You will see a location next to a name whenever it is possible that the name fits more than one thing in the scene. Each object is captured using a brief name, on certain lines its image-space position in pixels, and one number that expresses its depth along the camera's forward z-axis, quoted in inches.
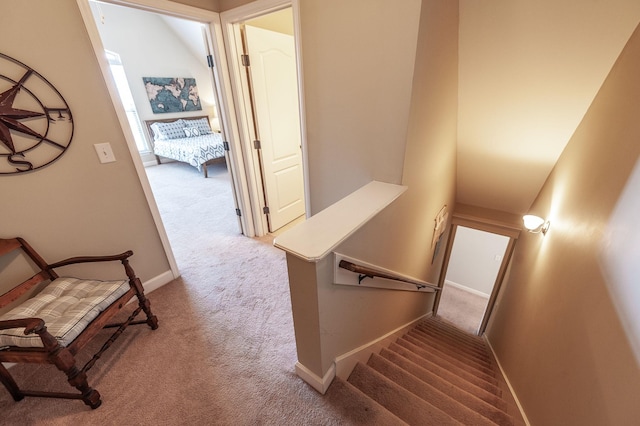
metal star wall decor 51.5
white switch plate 65.2
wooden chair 46.5
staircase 50.0
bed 200.2
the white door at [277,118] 96.2
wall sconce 89.3
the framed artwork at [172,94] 222.7
